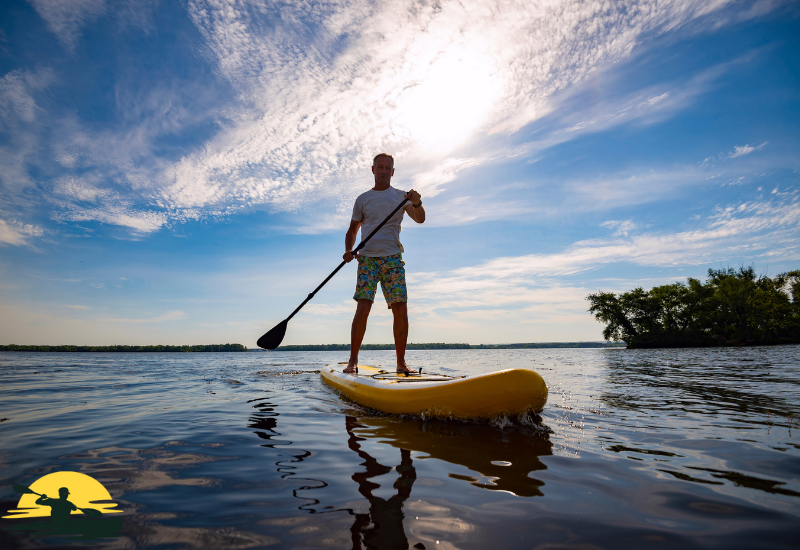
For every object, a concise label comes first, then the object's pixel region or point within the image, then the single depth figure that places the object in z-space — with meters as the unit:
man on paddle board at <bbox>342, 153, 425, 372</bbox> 5.22
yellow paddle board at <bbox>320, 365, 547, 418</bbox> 3.15
